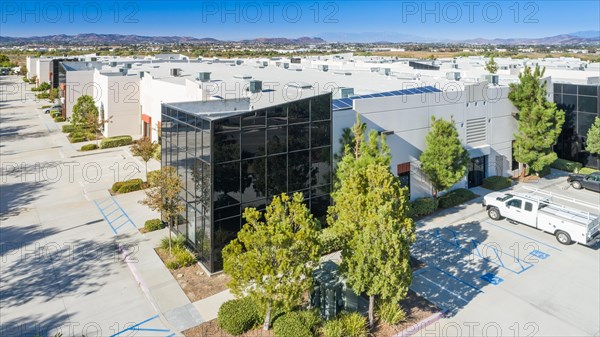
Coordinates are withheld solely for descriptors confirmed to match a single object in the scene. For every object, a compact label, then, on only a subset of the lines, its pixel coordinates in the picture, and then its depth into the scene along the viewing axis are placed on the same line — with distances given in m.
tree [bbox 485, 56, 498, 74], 40.71
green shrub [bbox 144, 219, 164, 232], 19.88
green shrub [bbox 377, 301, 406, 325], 12.62
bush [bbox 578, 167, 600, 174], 29.81
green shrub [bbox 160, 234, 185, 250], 17.83
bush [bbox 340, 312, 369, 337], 11.97
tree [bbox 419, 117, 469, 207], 22.08
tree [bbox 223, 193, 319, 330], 11.12
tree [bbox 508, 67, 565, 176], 26.66
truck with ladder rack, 18.34
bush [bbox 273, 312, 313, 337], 11.49
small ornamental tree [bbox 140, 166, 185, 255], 16.75
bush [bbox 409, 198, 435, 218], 21.97
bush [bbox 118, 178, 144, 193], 25.87
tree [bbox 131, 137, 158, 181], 26.67
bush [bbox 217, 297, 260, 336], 11.99
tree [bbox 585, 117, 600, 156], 28.68
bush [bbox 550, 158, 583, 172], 30.77
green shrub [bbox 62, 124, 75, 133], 44.97
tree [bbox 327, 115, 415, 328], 11.47
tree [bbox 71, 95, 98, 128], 41.72
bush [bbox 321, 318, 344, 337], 11.71
